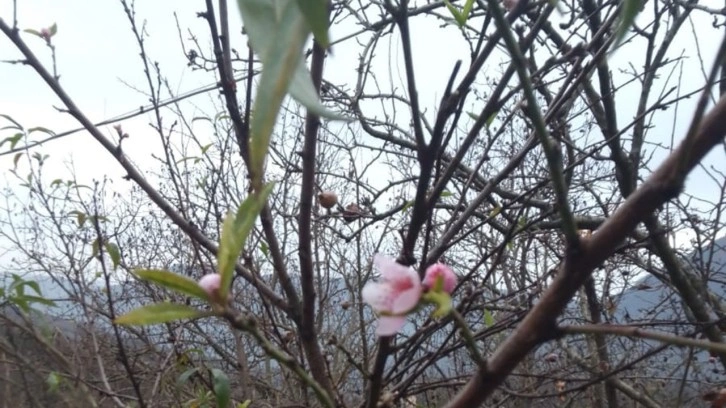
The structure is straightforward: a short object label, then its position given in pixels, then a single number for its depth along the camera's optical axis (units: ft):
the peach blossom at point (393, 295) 1.31
